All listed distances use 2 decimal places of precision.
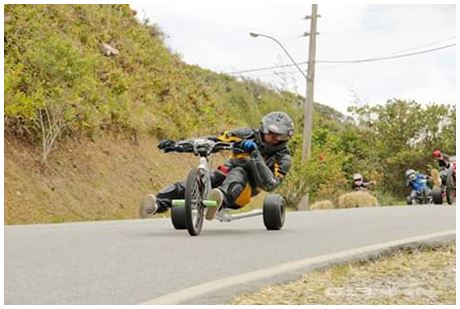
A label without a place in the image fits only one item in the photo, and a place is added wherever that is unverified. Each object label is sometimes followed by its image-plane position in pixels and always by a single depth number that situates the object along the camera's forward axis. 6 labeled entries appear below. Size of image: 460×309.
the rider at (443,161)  22.29
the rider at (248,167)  10.55
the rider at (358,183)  32.81
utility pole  28.62
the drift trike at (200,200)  9.95
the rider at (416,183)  27.48
